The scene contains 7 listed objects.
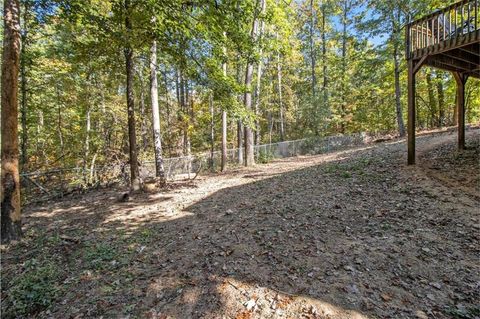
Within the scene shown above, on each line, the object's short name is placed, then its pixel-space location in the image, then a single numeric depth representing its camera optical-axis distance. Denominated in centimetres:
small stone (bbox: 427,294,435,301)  263
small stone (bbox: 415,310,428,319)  240
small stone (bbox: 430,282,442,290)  278
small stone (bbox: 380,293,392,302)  262
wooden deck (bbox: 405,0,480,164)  553
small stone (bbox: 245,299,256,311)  267
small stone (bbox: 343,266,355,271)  309
